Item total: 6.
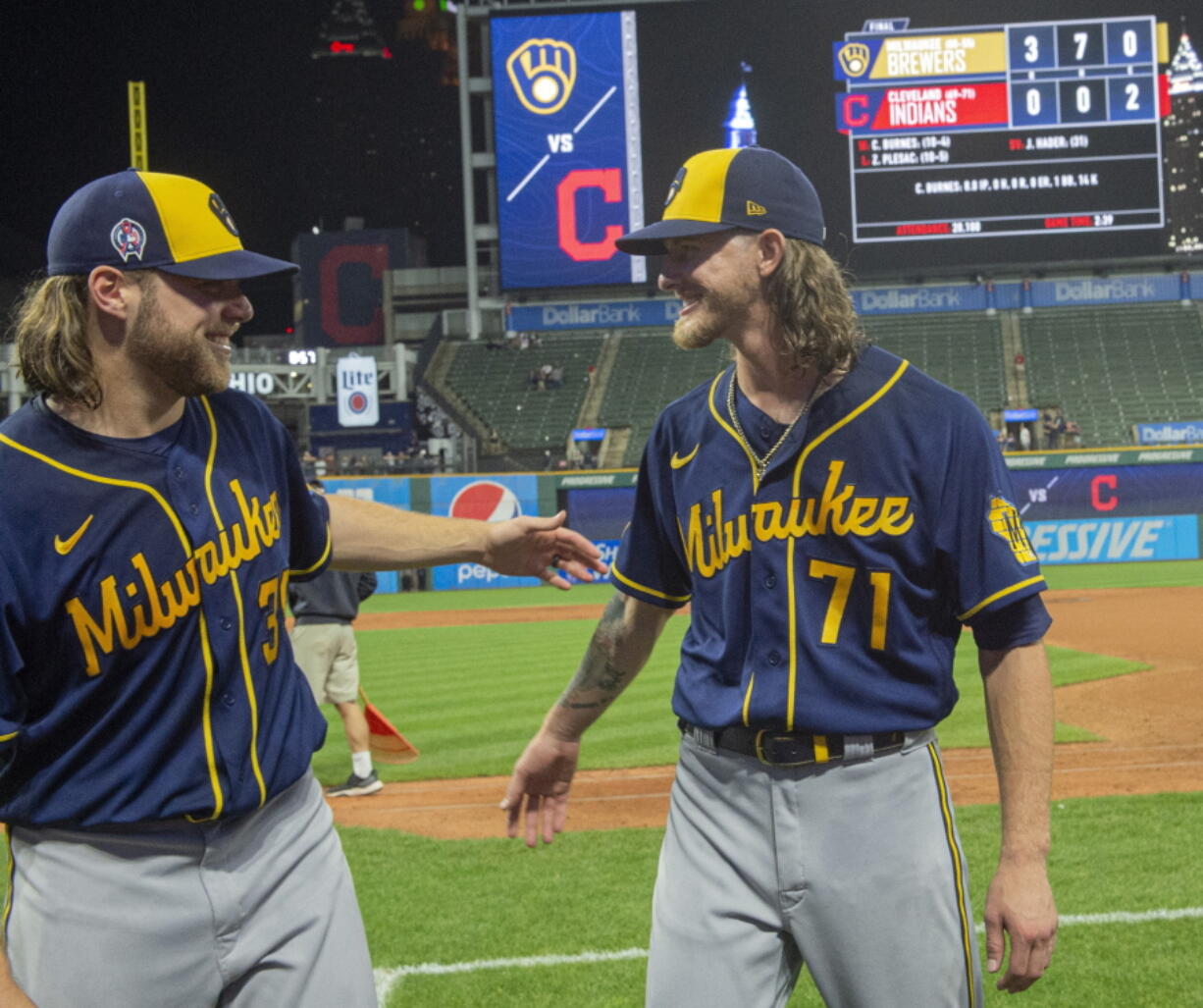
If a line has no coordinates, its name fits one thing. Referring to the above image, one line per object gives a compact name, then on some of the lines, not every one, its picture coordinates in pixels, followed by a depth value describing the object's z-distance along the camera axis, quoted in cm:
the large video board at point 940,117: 3388
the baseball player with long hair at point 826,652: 262
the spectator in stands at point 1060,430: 3222
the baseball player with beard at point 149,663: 252
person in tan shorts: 884
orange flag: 938
